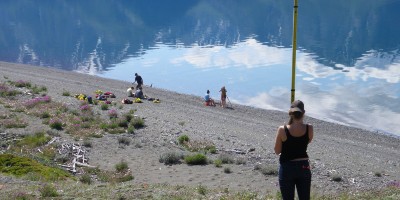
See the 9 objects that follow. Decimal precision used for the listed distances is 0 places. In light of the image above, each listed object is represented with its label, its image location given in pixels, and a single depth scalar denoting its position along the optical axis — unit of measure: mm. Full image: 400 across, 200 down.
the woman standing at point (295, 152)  7574
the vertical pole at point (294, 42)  10195
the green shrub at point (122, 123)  23812
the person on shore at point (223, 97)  33725
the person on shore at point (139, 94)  33812
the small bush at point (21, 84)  32906
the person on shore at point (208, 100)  35138
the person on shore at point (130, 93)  34294
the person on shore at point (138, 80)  35000
